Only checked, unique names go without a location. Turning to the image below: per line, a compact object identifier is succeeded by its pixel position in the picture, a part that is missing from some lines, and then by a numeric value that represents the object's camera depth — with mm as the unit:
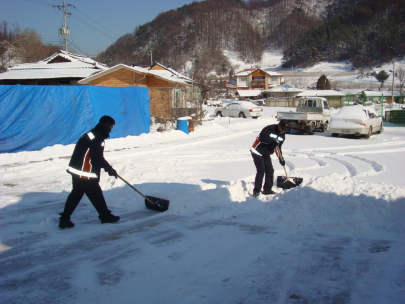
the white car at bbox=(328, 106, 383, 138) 16938
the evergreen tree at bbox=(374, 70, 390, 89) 75562
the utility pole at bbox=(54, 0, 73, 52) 38759
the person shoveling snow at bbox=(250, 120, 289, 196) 7055
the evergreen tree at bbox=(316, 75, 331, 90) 77938
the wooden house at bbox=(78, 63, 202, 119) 19312
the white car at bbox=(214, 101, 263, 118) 29578
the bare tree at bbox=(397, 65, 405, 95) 72119
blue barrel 17312
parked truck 18625
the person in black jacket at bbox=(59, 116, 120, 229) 5426
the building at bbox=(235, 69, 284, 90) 105162
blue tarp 11055
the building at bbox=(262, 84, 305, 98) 75250
